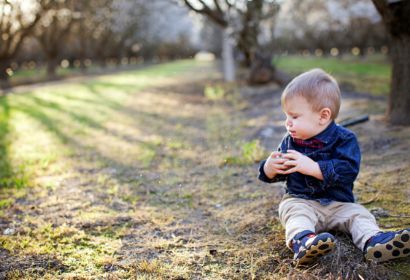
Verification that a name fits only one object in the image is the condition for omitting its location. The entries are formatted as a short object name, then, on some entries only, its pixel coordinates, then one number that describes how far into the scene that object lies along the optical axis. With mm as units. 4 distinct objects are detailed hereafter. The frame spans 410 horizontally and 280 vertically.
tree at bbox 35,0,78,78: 20750
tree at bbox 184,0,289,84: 12727
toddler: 2643
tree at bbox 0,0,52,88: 17047
